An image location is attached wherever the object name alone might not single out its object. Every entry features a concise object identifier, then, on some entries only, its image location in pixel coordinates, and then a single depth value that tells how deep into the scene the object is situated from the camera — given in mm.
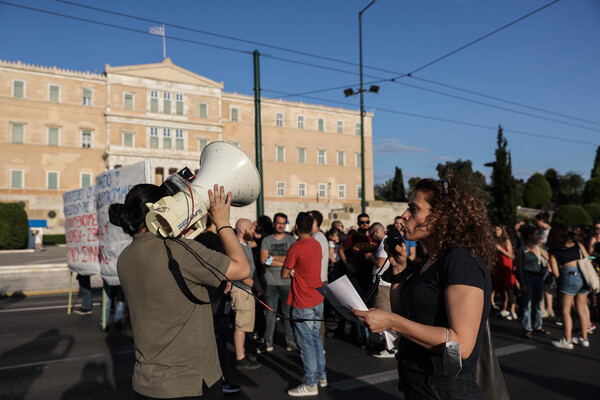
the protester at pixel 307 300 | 5160
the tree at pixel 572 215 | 35397
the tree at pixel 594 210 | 39250
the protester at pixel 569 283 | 7105
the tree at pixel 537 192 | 58812
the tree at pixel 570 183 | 58981
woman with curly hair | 1970
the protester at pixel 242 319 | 6172
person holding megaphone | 2404
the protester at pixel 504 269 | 9180
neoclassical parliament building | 40812
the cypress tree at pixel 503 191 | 44375
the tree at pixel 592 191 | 45812
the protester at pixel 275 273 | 6980
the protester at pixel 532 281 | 7922
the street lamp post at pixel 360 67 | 21128
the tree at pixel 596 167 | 54791
